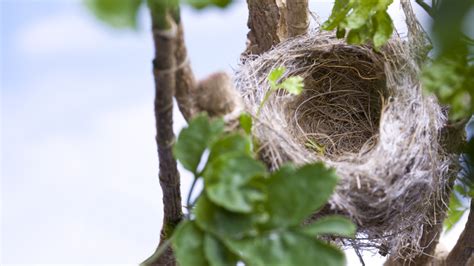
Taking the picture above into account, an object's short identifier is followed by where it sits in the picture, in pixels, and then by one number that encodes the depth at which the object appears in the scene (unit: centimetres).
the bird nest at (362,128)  199
